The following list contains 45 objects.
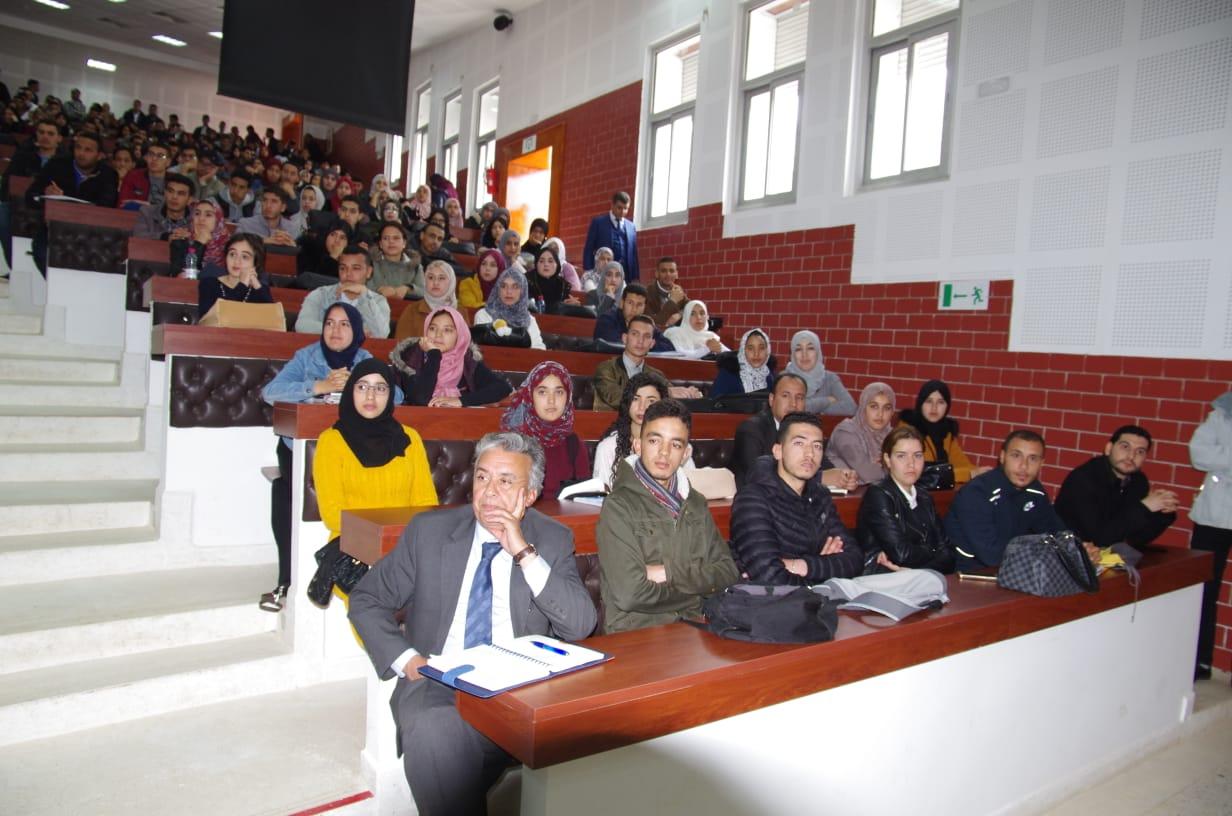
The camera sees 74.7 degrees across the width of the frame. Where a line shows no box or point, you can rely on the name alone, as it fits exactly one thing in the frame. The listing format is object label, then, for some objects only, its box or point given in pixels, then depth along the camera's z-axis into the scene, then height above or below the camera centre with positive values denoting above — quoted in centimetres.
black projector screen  559 +218
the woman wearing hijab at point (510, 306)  545 +44
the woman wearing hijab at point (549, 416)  320 -18
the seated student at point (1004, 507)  310 -40
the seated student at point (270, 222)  649 +106
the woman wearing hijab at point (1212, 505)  352 -37
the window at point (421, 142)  1268 +351
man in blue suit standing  749 +131
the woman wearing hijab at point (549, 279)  709 +83
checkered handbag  246 -48
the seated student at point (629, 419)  328 -17
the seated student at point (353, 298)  436 +34
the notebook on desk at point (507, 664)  150 -58
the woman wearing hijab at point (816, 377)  505 +10
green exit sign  473 +64
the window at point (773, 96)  618 +231
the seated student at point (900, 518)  284 -43
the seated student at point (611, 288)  676 +75
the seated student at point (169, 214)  511 +86
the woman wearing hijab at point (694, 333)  629 +40
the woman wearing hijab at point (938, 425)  442 -13
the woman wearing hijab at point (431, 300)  484 +41
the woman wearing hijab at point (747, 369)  515 +11
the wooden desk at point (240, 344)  338 +4
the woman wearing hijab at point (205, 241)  470 +63
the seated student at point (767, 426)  387 -18
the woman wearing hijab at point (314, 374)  315 -7
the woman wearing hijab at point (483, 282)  648 +70
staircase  249 -92
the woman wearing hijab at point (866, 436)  400 -20
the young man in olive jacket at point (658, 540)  210 -43
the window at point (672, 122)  744 +243
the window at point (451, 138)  1185 +338
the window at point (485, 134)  1086 +316
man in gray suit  180 -51
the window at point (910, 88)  508 +204
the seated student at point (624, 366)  430 +7
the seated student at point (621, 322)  580 +41
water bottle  460 +49
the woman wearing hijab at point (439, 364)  392 +0
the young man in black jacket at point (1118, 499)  348 -38
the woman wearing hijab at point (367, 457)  264 -33
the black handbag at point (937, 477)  373 -35
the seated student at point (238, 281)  416 +36
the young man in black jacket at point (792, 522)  245 -42
